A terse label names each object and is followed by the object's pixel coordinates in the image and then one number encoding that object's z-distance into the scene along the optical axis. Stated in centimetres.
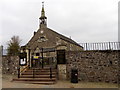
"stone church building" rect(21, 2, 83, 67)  2635
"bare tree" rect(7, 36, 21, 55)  2912
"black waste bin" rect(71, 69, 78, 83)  972
